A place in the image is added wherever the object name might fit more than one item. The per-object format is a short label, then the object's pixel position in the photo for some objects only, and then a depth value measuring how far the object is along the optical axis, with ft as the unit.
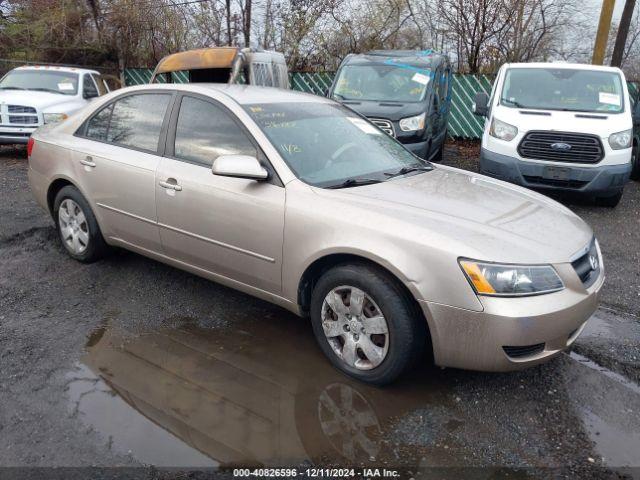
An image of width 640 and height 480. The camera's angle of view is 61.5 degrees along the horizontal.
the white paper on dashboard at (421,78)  29.07
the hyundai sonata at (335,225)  8.91
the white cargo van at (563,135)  22.66
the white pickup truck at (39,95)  32.78
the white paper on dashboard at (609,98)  24.62
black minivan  26.73
